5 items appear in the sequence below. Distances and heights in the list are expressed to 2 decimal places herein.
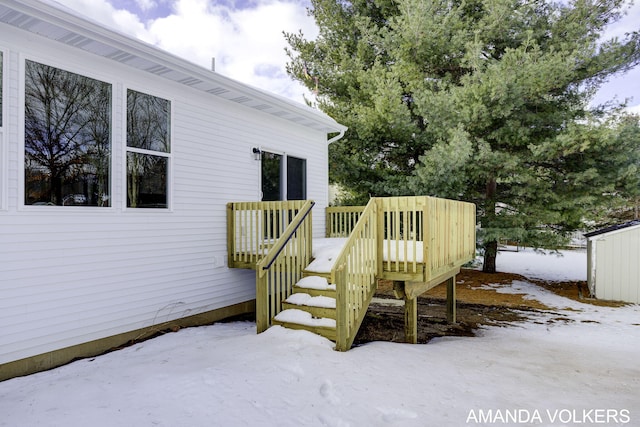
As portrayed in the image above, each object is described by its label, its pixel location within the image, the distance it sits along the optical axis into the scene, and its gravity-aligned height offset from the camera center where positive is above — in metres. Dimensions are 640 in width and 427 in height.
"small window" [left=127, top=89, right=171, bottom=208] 5.05 +0.83
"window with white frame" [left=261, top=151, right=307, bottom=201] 7.30 +0.68
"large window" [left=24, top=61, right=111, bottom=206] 4.07 +0.83
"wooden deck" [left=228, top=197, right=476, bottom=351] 4.67 -0.64
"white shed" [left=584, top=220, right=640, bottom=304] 8.45 -1.18
